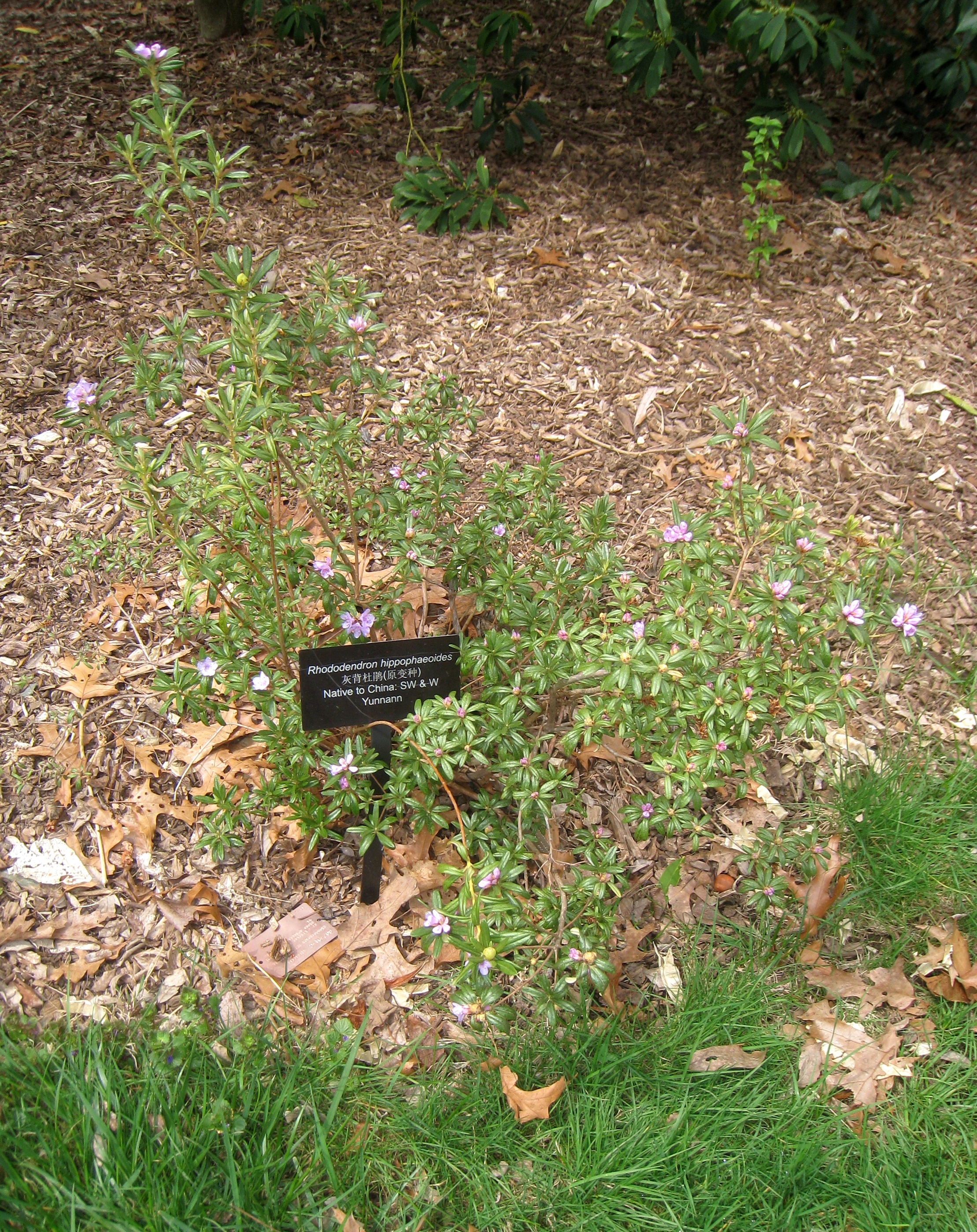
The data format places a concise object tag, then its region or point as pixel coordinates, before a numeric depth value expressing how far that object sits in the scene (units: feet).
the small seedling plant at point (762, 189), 12.01
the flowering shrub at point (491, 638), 6.33
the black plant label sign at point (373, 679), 6.73
